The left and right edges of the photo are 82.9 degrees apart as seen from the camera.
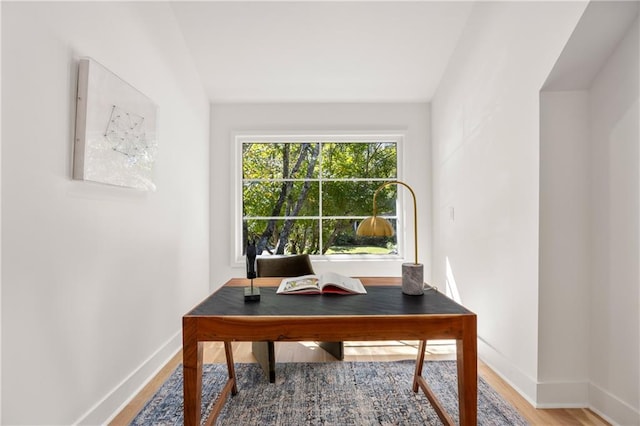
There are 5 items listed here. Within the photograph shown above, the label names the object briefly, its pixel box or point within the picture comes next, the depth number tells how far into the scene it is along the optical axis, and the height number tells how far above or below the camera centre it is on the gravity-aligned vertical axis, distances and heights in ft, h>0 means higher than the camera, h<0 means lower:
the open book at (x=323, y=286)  5.99 -1.13
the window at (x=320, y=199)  13.48 +0.78
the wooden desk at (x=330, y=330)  4.65 -1.43
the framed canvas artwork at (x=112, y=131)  5.48 +1.52
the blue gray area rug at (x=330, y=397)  6.21 -3.39
